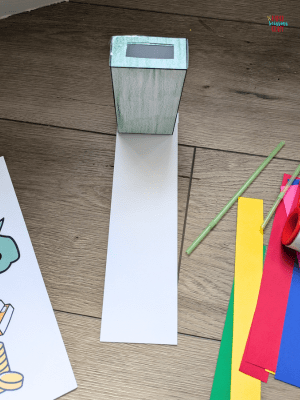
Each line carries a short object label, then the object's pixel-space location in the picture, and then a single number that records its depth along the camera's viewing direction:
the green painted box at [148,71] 0.41
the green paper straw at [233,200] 0.51
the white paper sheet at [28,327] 0.46
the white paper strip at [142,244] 0.48
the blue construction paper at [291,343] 0.47
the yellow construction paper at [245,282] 0.46
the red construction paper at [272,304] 0.47
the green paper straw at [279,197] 0.52
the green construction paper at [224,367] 0.46
